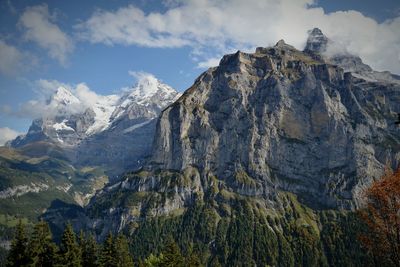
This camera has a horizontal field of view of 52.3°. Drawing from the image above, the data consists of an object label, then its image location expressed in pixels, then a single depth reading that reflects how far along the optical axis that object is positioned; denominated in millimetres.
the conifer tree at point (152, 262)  120362
